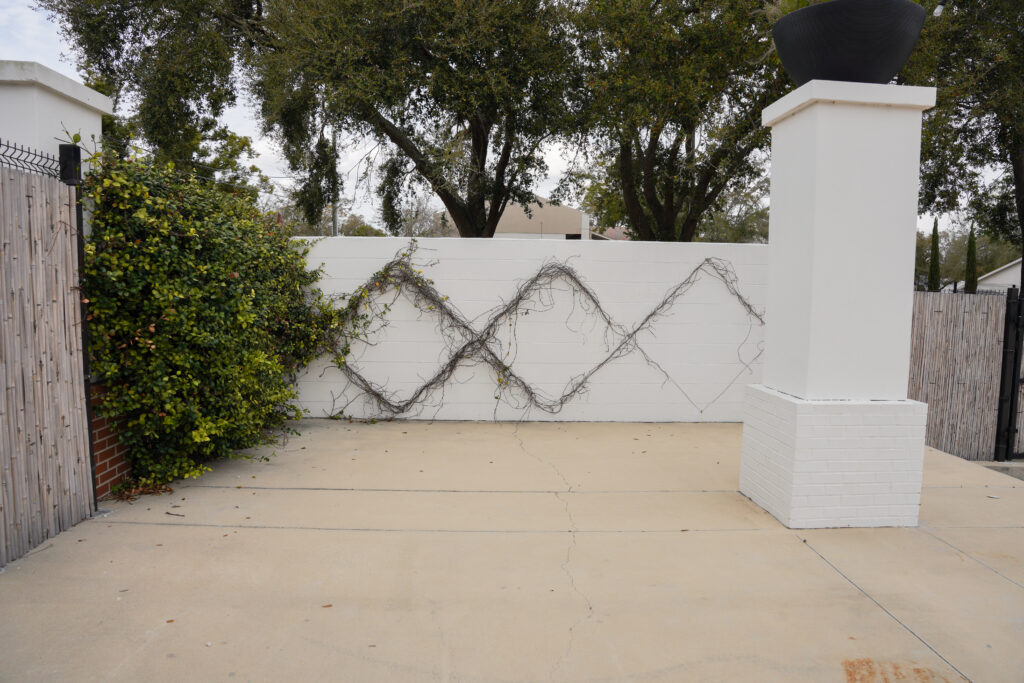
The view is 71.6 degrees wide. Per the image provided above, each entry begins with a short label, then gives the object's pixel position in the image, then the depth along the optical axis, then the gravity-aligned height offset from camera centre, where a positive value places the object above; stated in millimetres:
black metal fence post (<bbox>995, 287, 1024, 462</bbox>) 7461 -918
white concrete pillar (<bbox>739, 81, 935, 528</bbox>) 4195 -128
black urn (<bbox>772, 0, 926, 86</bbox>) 4043 +1487
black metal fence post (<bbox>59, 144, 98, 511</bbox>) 4152 +334
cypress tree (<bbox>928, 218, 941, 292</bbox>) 19672 +730
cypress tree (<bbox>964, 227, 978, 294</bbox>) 21598 +765
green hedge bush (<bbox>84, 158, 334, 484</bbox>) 4352 -207
